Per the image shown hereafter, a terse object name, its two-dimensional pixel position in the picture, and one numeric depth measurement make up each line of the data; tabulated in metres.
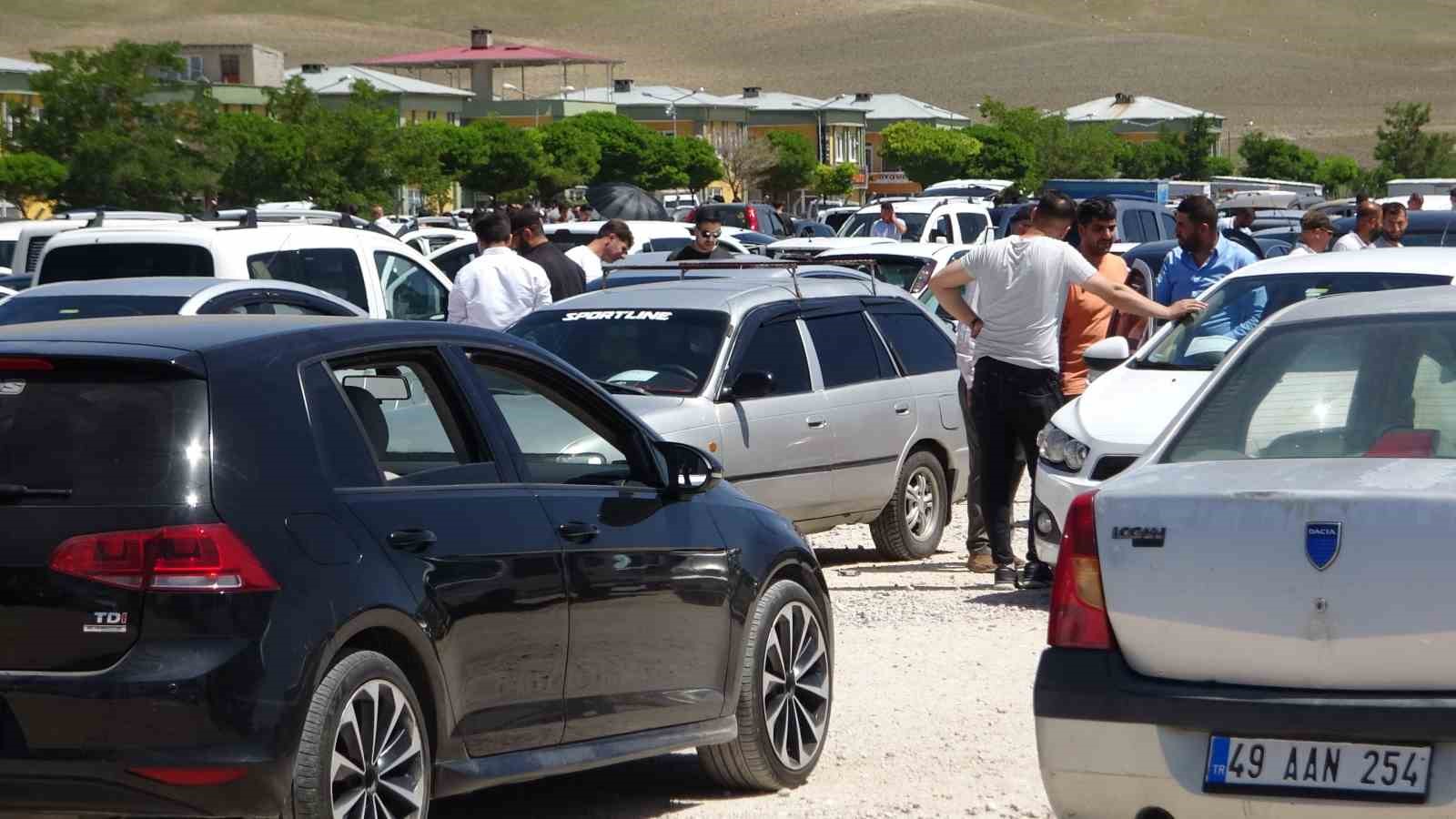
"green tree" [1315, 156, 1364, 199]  102.38
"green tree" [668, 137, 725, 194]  91.19
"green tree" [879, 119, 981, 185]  103.19
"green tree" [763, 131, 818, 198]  98.56
